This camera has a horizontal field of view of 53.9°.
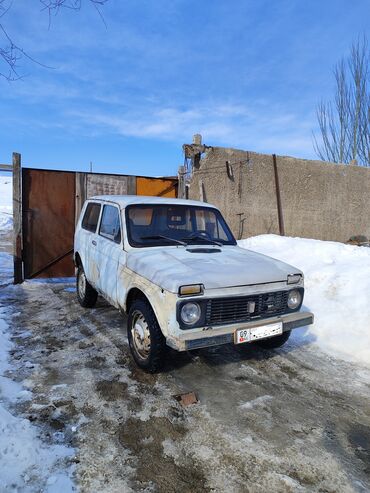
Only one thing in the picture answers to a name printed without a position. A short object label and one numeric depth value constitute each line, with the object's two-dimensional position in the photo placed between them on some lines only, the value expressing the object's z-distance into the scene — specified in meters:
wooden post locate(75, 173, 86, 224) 8.16
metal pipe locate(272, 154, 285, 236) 10.16
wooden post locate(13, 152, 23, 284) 7.48
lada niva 3.27
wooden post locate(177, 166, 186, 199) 8.93
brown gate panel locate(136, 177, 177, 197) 8.76
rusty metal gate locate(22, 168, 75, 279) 7.77
